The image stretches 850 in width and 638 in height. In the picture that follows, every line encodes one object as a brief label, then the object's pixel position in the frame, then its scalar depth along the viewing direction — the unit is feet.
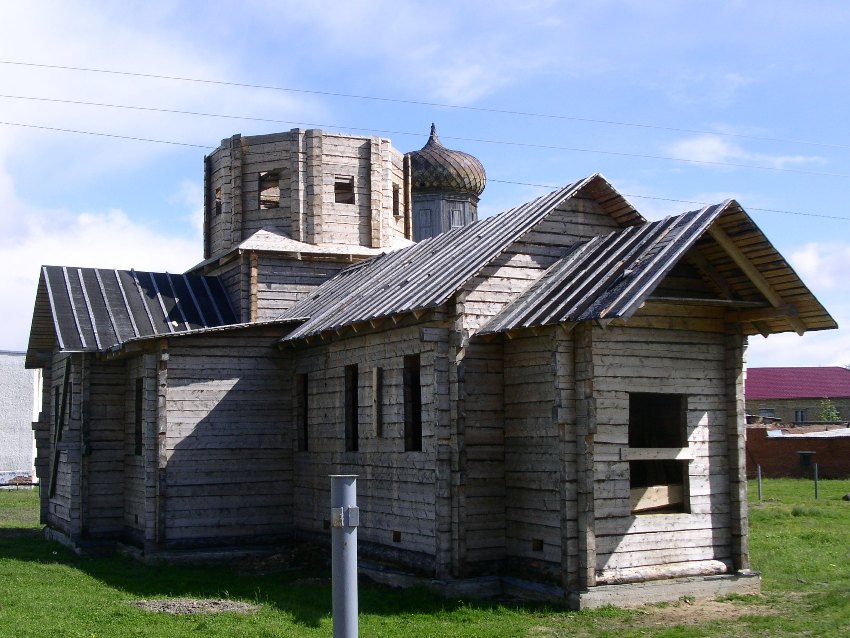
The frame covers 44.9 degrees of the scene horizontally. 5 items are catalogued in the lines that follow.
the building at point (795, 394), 213.87
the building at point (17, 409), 162.71
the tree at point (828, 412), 200.75
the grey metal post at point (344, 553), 20.59
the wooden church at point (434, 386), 46.93
